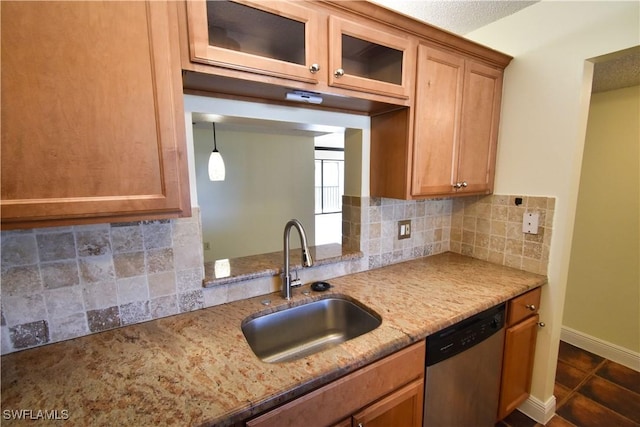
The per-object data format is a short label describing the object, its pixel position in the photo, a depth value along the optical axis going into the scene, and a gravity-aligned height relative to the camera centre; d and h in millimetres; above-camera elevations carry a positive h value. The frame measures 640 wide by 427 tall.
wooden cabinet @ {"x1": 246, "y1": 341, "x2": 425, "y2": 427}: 833 -744
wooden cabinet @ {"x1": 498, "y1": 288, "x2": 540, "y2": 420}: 1498 -976
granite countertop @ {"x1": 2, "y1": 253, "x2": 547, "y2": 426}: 726 -591
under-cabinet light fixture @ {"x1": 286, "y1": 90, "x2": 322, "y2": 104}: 1145 +350
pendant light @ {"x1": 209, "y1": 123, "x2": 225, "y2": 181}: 2516 +120
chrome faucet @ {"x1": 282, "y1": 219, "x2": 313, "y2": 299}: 1195 -359
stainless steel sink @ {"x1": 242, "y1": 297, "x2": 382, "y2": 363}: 1257 -721
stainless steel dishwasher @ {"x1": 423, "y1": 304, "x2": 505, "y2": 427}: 1183 -902
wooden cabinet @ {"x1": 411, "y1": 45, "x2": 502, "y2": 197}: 1407 +305
